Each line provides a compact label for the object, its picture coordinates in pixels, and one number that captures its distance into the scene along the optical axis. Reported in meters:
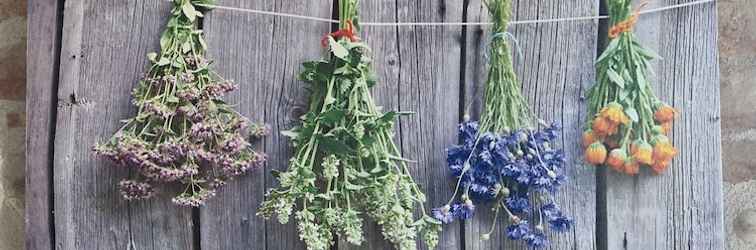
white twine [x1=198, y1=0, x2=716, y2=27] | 1.57
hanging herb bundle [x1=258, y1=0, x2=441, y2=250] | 1.41
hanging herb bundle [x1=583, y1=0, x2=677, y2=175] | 1.47
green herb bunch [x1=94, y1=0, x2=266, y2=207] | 1.45
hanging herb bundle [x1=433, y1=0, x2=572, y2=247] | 1.45
